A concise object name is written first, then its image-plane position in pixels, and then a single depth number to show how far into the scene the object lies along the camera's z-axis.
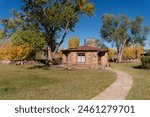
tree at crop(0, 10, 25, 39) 37.41
